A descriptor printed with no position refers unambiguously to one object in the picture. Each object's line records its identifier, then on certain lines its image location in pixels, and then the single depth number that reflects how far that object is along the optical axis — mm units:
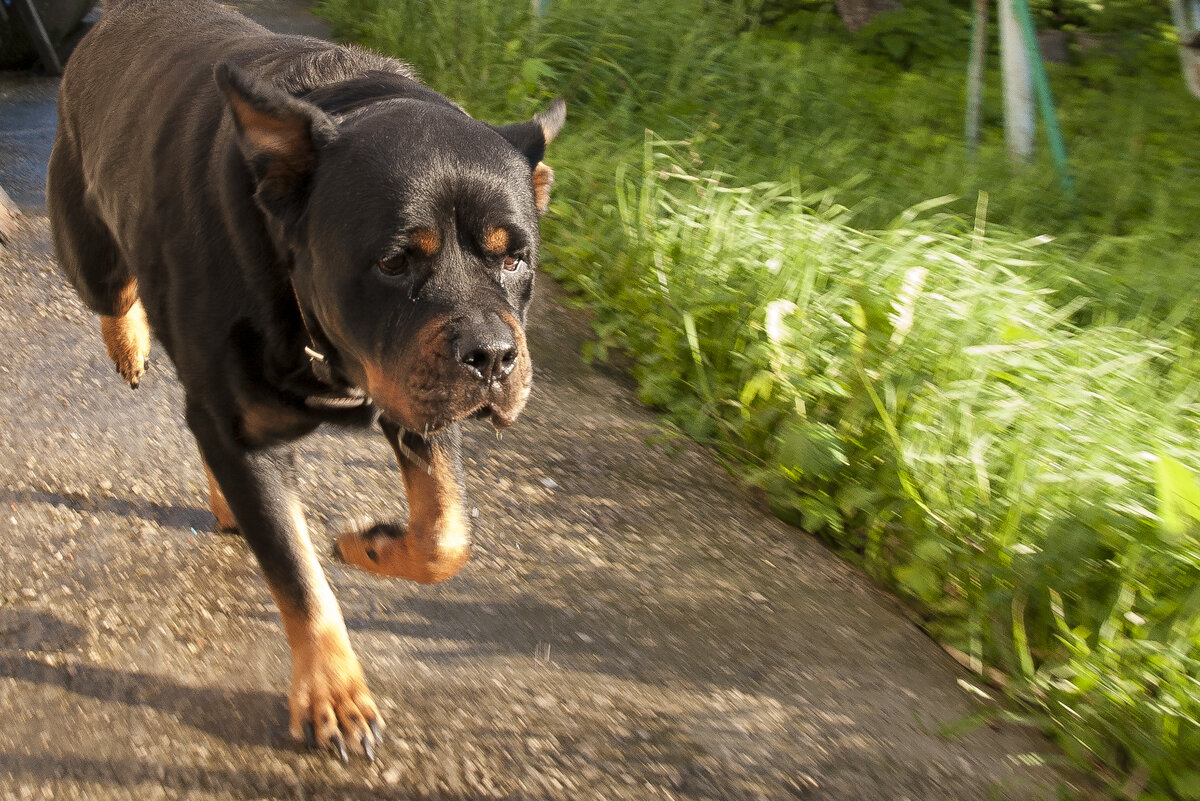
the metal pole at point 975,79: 5605
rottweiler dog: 2129
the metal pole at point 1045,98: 5254
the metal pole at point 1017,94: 5516
